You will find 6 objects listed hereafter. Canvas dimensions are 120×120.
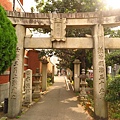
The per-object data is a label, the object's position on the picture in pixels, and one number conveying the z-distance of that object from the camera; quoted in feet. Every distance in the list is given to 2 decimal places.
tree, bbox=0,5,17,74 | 17.97
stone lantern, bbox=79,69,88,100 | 40.60
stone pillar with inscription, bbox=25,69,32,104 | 35.50
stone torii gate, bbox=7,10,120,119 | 25.73
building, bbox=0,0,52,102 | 34.45
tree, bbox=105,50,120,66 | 22.52
